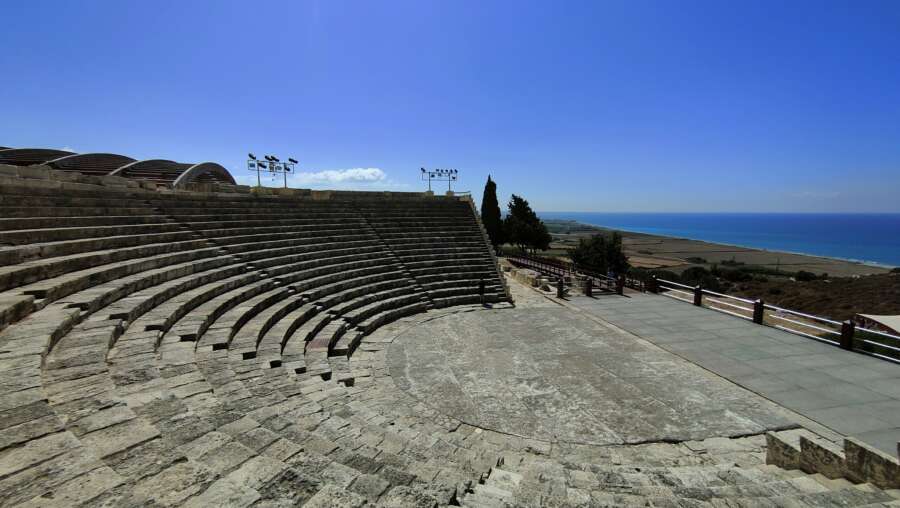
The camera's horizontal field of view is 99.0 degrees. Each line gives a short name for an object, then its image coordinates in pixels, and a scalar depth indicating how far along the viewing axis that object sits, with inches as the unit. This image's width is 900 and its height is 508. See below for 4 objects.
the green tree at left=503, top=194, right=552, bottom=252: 1716.3
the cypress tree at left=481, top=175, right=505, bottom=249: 1652.3
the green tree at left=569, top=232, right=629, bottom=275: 1451.8
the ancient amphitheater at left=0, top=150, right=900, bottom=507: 129.2
